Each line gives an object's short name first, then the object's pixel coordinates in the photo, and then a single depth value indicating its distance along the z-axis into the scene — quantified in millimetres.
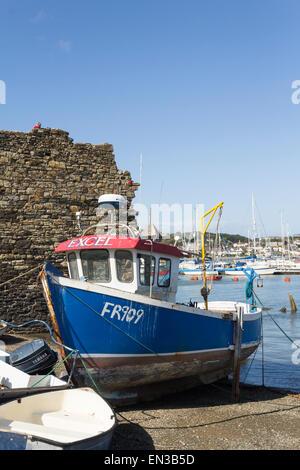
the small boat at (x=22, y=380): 6137
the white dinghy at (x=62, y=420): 4379
